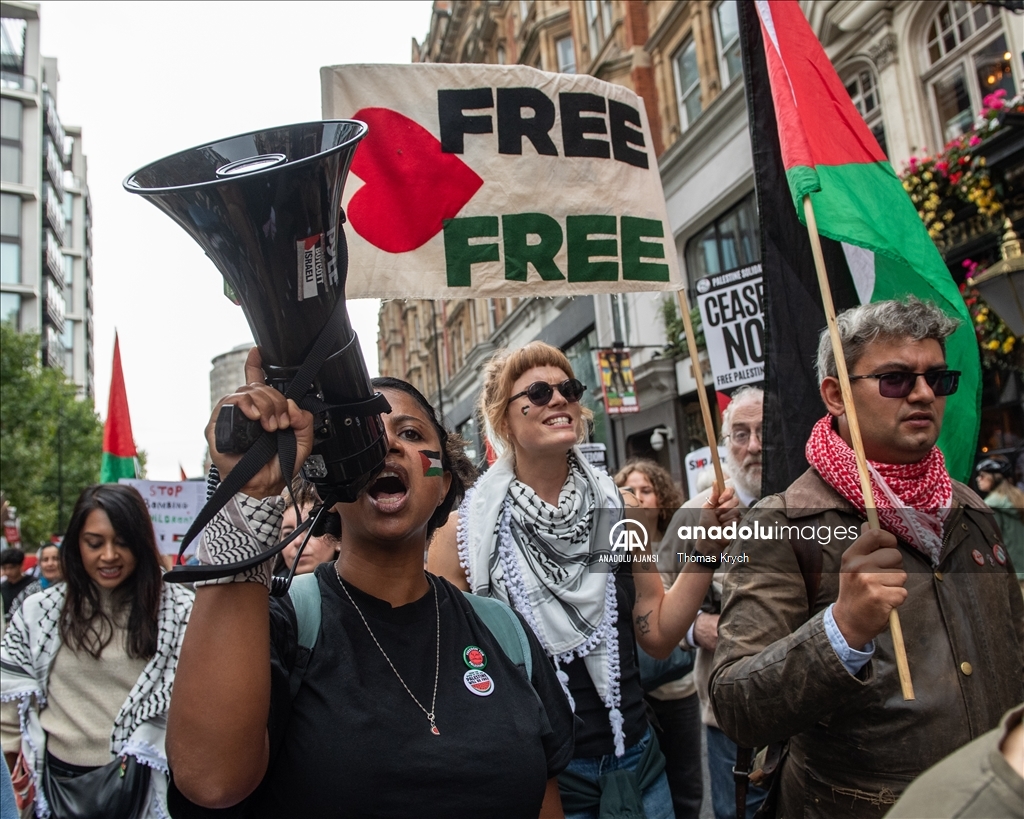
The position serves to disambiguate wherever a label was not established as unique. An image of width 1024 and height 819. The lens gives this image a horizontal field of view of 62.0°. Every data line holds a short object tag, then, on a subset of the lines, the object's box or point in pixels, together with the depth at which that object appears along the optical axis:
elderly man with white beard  3.86
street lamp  5.68
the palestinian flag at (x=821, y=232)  2.73
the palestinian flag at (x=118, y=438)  8.15
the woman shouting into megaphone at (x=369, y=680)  1.40
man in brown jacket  1.92
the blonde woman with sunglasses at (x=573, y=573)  2.79
